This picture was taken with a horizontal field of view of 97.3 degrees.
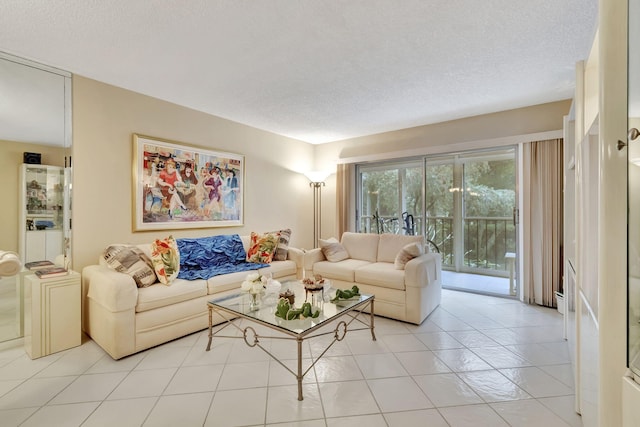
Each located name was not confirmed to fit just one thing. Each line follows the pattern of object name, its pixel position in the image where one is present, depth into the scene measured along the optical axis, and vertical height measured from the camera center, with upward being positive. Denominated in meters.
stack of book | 2.30 -0.48
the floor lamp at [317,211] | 5.26 +0.03
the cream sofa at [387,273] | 2.86 -0.68
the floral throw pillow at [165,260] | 2.56 -0.44
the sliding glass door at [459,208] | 3.90 +0.08
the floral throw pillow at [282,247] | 3.80 -0.47
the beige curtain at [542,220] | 3.30 -0.09
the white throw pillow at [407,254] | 3.08 -0.45
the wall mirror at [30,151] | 2.31 +0.50
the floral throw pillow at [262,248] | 3.61 -0.46
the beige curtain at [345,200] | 4.89 +0.23
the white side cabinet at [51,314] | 2.22 -0.82
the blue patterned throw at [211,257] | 3.02 -0.53
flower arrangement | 2.25 -0.58
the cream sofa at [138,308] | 2.18 -0.81
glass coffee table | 1.80 -0.74
